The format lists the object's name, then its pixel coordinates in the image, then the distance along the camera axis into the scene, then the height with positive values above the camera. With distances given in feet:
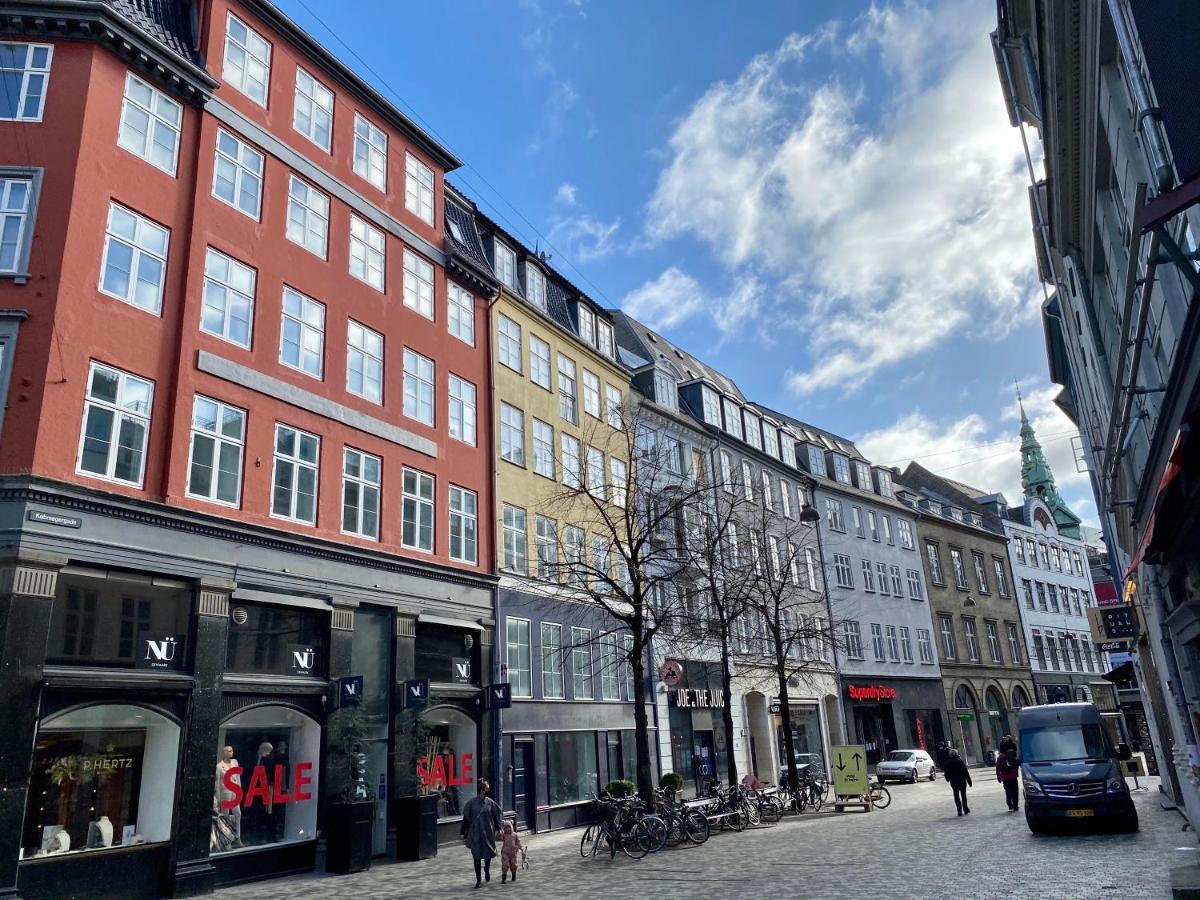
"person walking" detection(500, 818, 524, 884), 49.34 -6.24
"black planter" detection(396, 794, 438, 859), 60.64 -5.90
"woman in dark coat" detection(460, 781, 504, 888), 48.62 -4.84
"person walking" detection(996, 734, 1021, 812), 75.92 -5.58
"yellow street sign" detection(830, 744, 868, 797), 85.97 -5.19
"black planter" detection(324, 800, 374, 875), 54.54 -5.70
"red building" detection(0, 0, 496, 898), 45.34 +18.55
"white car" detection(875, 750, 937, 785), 126.52 -7.50
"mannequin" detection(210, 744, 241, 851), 50.65 -3.52
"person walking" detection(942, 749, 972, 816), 73.03 -5.39
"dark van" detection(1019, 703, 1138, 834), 55.62 -4.19
